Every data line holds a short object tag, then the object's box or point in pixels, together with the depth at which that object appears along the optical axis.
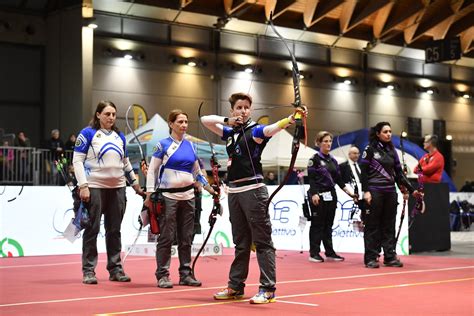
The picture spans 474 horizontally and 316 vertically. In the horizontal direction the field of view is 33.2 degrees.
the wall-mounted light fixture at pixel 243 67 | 26.92
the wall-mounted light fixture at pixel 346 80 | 29.98
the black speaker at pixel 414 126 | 32.47
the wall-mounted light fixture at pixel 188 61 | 25.69
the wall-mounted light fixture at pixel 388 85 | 31.42
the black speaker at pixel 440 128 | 33.53
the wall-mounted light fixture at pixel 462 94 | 34.62
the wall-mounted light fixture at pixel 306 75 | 29.11
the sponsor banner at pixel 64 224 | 12.34
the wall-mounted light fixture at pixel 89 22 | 22.80
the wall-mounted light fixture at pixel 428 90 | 32.94
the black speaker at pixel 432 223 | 12.23
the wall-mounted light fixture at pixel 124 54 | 24.09
